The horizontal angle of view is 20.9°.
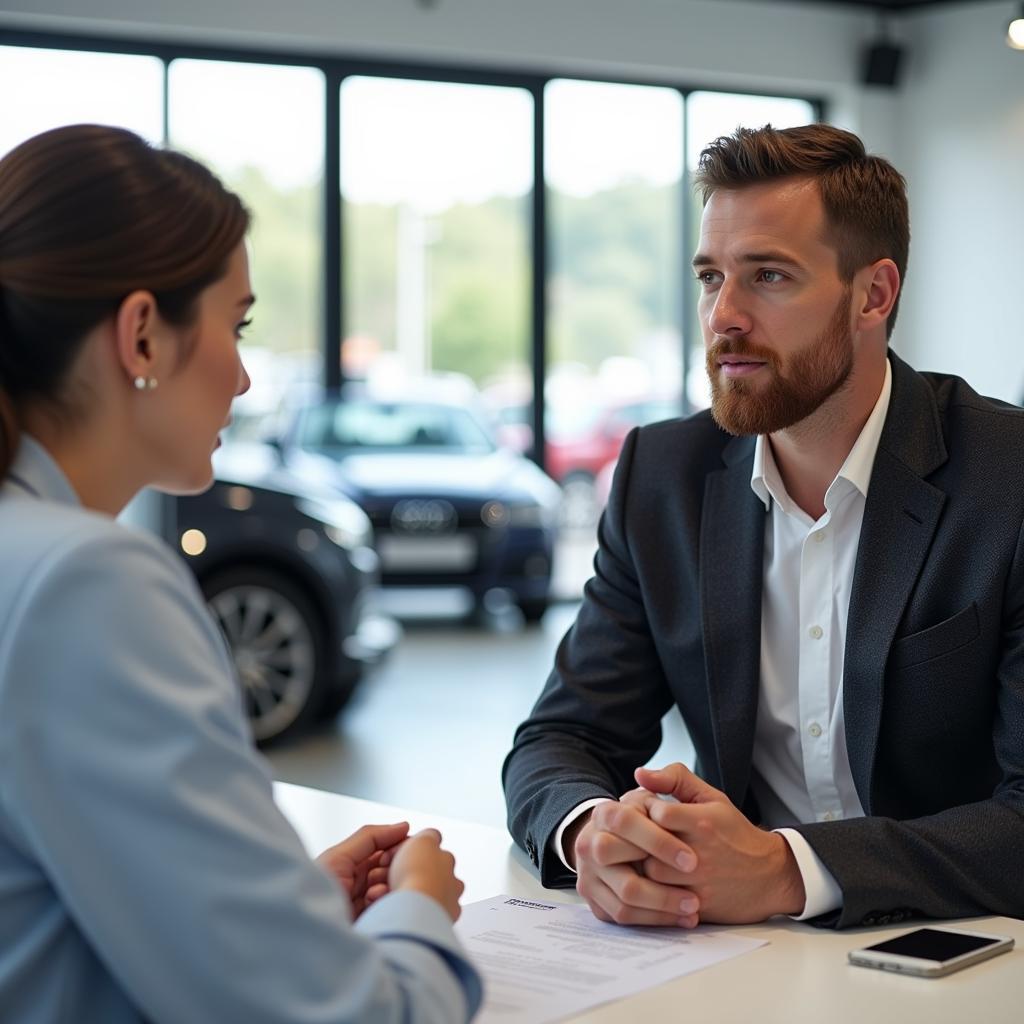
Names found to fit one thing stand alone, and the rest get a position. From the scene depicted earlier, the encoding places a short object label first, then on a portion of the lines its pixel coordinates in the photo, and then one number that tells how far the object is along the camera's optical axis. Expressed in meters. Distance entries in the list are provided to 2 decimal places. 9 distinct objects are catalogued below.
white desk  2.41
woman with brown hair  1.91
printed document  2.44
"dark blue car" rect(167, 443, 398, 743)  6.29
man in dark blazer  2.92
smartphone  2.49
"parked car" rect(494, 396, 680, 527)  11.61
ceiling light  5.30
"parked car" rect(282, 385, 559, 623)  9.56
